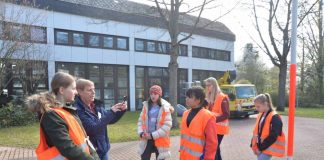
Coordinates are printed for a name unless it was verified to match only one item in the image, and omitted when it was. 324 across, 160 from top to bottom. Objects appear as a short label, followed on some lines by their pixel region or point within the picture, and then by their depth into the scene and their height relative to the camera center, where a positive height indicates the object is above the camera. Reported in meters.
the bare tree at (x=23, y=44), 12.01 +1.28
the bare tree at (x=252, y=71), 48.87 +0.55
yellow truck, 19.42 -1.40
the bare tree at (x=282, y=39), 24.52 +2.63
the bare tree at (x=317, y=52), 34.53 +2.37
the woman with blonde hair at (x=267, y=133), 4.73 -0.84
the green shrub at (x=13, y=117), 15.87 -2.06
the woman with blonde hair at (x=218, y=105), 5.75 -0.54
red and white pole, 4.30 -0.10
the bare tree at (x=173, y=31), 13.51 +1.80
